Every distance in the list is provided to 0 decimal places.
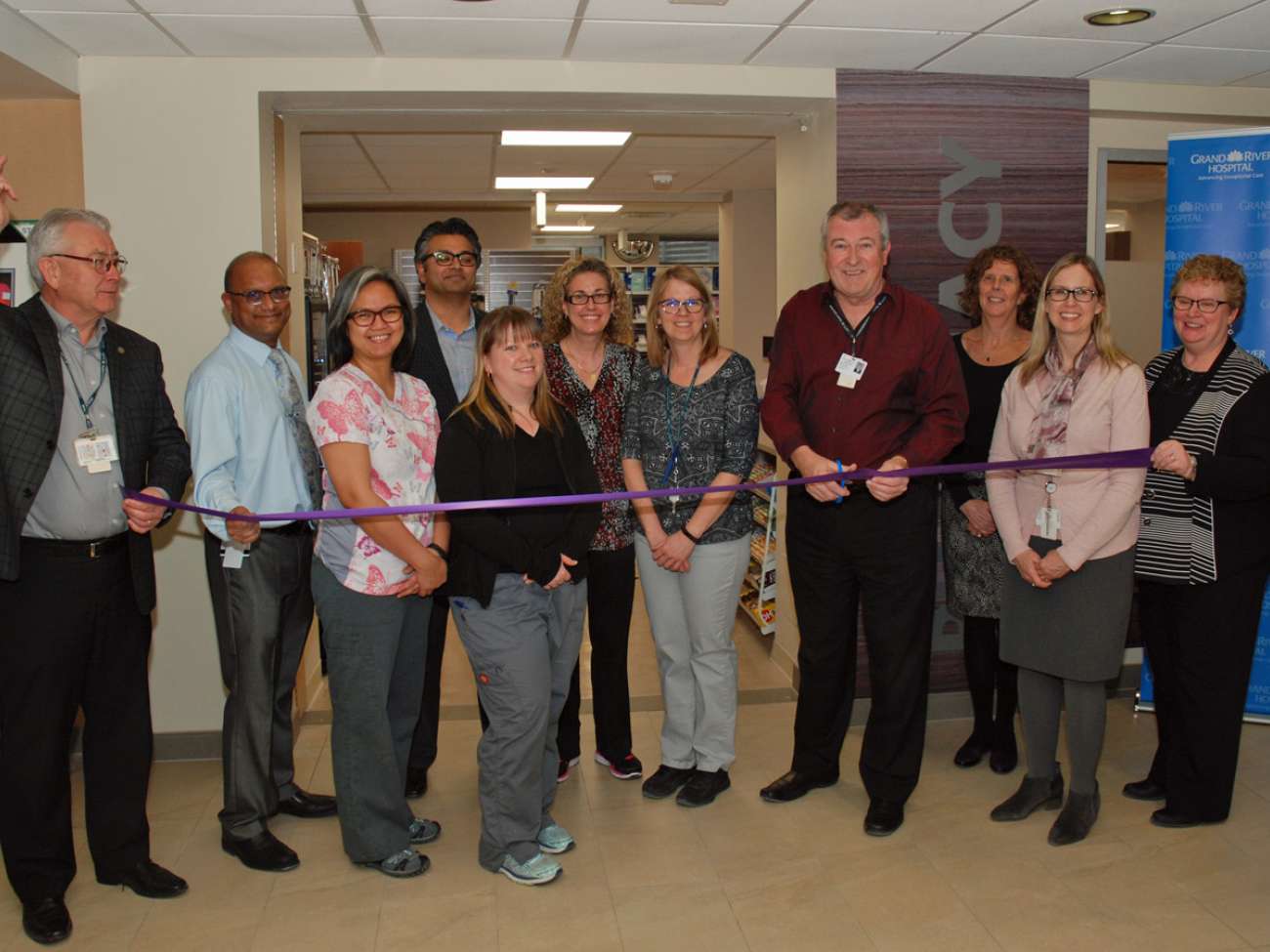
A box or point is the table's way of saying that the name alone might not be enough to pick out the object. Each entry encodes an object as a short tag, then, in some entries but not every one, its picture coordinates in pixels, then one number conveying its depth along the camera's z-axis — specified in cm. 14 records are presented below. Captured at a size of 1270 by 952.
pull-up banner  430
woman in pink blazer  321
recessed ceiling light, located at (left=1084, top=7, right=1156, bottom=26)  364
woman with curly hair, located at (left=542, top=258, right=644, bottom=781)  354
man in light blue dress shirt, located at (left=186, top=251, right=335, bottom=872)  309
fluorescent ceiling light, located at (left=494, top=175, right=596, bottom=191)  873
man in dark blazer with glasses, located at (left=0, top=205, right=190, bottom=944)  281
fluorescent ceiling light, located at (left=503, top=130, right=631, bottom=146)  666
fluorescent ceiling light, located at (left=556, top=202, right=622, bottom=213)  1084
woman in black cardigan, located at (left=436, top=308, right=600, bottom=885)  295
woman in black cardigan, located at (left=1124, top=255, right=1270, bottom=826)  328
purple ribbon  287
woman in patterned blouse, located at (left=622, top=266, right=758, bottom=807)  349
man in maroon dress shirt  336
